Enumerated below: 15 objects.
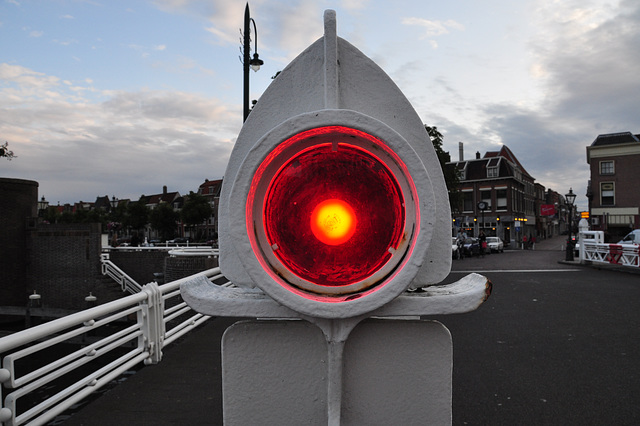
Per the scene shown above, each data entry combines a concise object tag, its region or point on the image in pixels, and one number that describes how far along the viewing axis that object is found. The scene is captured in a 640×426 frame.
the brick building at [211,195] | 66.16
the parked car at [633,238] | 20.68
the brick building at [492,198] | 49.62
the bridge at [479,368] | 3.18
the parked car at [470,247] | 27.56
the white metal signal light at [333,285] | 1.04
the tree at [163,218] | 59.28
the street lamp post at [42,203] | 36.53
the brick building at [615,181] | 38.38
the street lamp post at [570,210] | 20.49
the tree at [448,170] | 23.31
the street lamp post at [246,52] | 10.29
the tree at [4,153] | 22.58
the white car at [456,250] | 24.35
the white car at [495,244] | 34.89
